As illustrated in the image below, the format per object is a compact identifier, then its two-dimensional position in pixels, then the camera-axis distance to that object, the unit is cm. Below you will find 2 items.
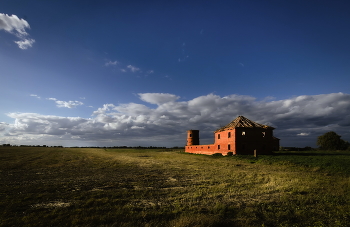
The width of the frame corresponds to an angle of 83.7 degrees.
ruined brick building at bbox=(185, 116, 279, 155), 4119
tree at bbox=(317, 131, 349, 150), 7469
